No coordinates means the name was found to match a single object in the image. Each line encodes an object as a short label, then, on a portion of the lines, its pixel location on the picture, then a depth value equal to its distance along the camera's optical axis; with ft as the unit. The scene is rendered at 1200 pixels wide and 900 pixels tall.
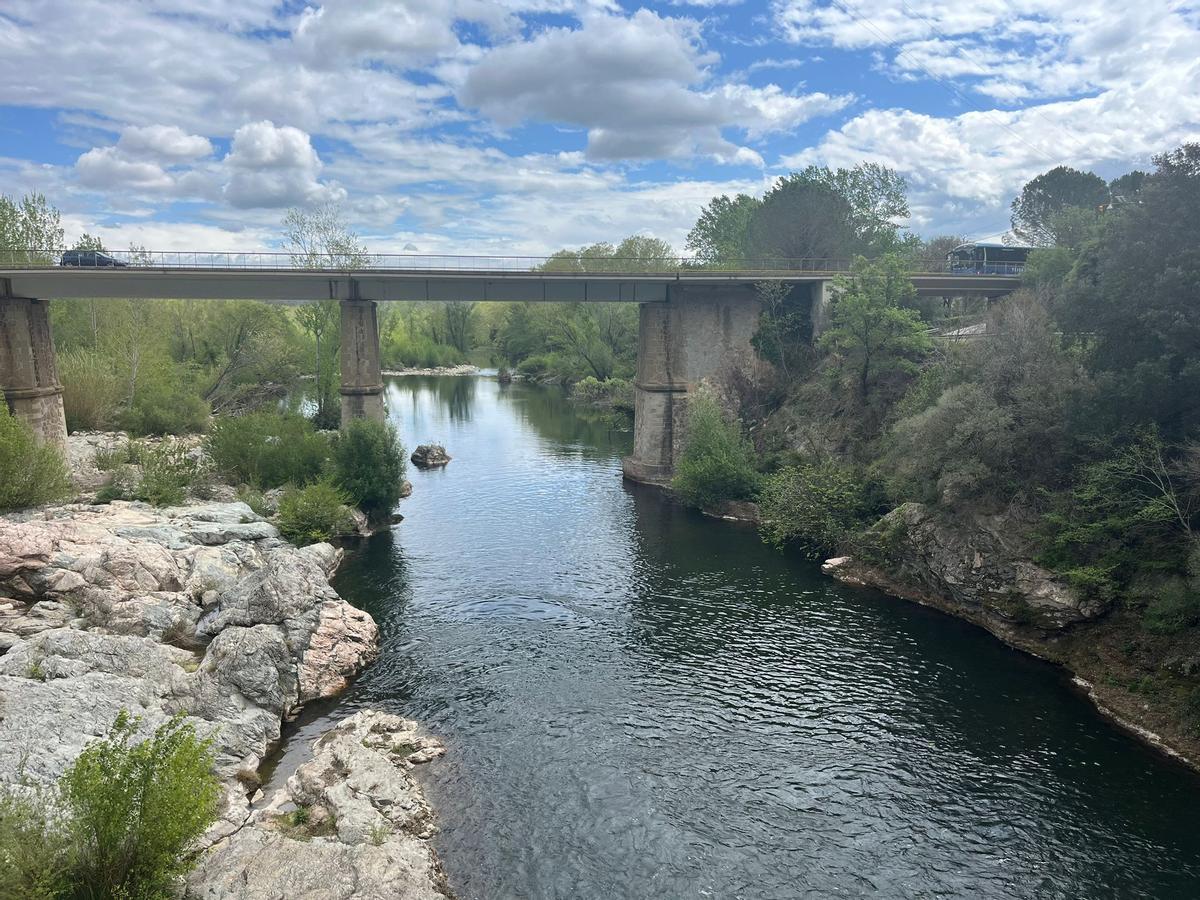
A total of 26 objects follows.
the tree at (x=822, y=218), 227.40
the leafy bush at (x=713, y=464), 144.15
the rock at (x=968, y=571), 87.61
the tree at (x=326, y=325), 194.80
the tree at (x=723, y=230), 264.72
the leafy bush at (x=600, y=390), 271.18
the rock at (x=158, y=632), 61.36
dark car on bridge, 144.05
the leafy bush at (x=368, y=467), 132.05
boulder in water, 181.06
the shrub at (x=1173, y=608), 72.79
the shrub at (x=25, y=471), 103.76
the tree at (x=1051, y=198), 235.20
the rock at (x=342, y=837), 47.26
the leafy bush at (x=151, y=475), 118.93
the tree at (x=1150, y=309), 80.89
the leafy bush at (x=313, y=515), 117.39
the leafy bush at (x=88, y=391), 169.48
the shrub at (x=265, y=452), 135.23
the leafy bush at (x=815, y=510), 119.96
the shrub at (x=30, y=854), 36.99
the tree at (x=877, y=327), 139.33
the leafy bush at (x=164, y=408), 176.22
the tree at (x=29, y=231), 181.98
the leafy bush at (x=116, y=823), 39.73
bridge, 138.51
